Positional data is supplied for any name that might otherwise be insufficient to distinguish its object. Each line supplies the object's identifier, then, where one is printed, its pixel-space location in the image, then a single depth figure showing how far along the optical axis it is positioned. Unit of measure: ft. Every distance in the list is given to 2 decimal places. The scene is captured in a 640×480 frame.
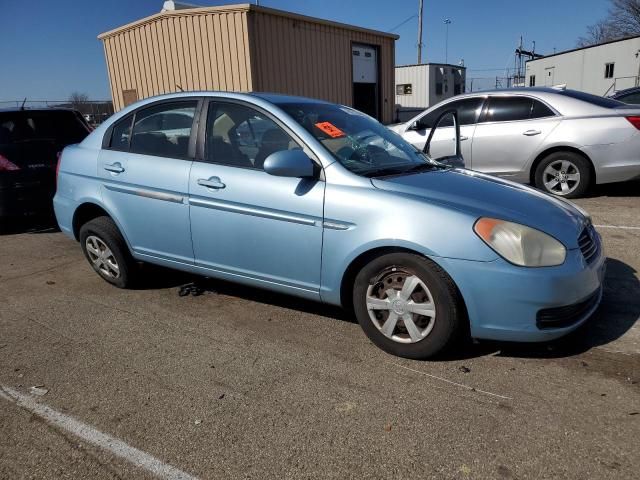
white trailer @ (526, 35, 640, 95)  94.48
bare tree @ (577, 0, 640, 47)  155.12
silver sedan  20.65
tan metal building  43.75
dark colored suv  20.57
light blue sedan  9.03
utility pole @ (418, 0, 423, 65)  118.52
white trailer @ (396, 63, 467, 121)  92.27
